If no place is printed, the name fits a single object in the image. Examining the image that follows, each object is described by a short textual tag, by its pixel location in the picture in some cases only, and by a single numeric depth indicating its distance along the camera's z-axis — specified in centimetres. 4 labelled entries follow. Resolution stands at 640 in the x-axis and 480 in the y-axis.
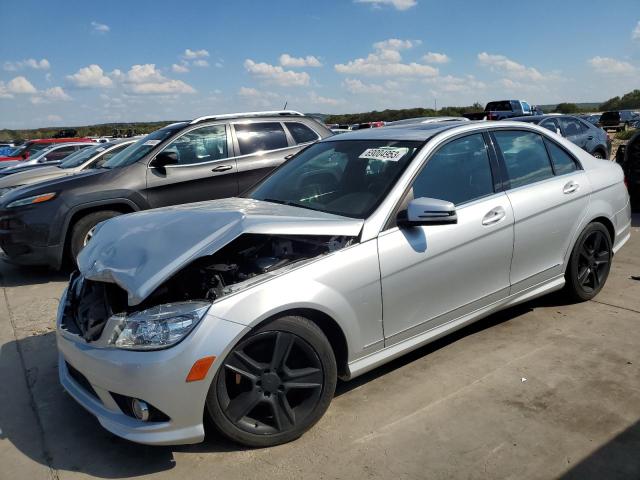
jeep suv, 617
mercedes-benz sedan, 262
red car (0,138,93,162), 1761
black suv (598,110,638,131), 3839
